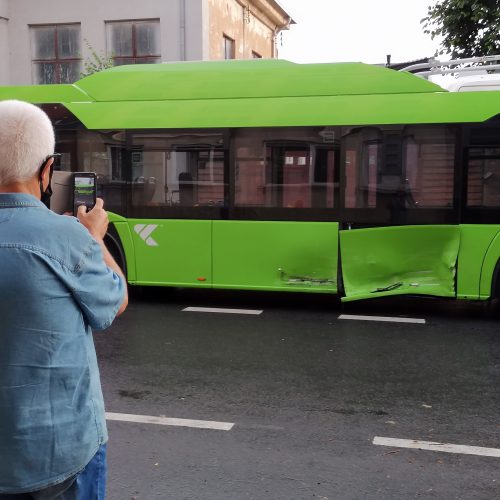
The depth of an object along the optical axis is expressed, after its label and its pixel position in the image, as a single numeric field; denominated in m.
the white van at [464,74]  7.64
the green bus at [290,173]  7.61
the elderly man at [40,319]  1.64
